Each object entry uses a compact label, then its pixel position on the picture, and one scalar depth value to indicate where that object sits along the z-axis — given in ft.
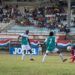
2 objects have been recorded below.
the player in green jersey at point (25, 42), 80.47
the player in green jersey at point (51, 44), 72.74
